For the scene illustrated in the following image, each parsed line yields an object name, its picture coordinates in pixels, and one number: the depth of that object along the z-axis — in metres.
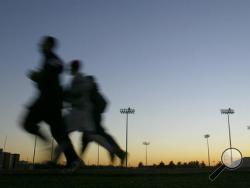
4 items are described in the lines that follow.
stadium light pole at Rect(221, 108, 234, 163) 117.04
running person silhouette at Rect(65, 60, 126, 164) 6.22
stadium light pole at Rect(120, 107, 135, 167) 104.45
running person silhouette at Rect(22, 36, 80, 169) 5.74
